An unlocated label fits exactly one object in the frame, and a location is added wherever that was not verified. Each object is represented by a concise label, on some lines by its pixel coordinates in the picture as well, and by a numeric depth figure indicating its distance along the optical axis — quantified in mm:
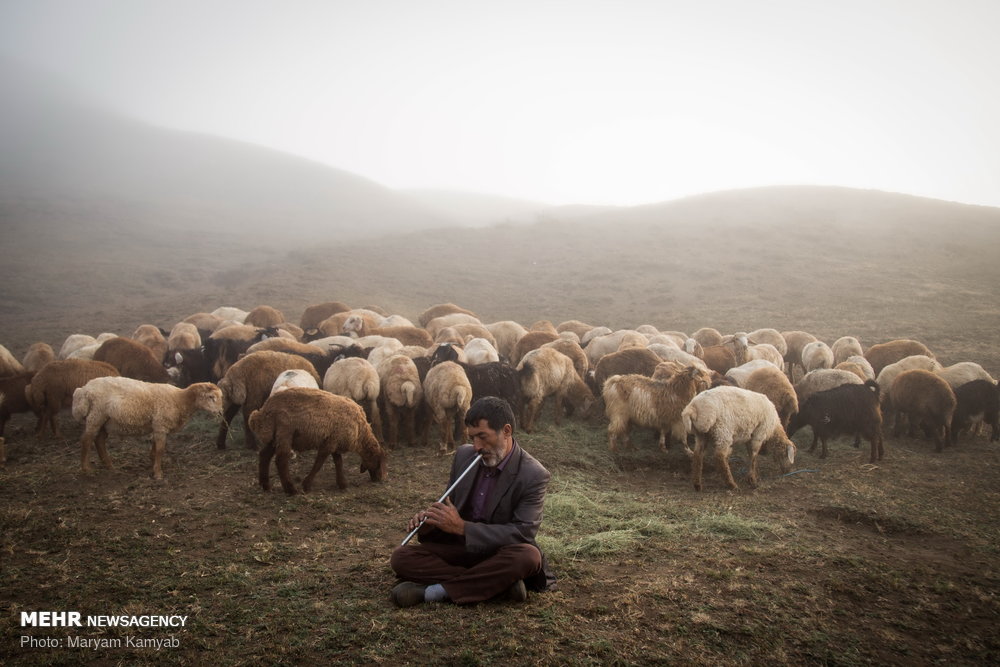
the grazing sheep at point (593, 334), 14569
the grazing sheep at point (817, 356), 12789
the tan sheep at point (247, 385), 8359
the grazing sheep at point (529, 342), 12955
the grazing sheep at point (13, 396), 8242
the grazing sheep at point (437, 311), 17172
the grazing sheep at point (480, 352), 10742
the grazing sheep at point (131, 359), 10375
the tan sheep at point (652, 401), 8500
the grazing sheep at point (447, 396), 8414
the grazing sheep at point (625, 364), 10945
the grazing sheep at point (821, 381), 9828
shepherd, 3822
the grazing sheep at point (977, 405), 9195
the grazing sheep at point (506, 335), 14961
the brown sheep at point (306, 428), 6371
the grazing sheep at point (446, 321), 15453
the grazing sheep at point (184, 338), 13008
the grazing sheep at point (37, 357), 11156
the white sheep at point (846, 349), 13750
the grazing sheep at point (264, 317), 15023
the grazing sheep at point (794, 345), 14758
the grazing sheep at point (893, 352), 12617
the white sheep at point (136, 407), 6797
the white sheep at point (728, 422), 7398
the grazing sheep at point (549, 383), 9820
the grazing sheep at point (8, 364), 10078
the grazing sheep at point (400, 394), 8570
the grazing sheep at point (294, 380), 7883
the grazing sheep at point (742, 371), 9992
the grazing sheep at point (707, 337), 15211
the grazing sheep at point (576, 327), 16019
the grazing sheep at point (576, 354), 11461
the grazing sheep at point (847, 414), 8672
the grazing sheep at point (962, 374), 9875
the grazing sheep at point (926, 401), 9070
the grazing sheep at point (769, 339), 14586
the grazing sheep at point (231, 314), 16617
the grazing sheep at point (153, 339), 13055
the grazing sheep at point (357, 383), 8453
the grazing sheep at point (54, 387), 8117
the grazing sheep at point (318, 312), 16875
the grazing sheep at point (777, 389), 9250
